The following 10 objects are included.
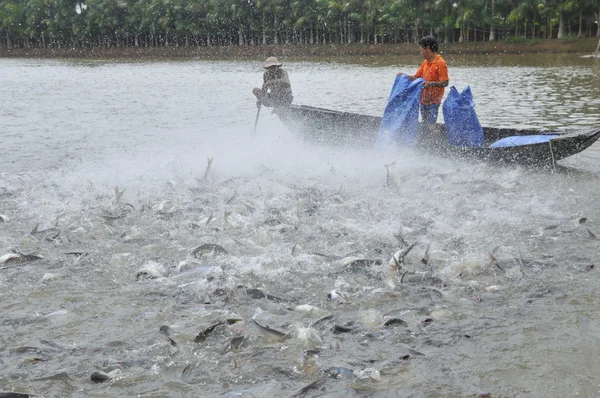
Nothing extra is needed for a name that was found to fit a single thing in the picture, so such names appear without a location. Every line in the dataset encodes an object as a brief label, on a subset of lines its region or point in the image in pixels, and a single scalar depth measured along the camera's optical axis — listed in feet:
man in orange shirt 36.65
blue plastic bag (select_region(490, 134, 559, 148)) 35.55
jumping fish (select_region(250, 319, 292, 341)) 16.25
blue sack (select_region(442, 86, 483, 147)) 37.09
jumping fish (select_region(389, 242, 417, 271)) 20.78
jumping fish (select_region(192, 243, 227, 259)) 22.84
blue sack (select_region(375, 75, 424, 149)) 37.24
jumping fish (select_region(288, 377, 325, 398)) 13.82
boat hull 34.68
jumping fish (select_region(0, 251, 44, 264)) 22.57
